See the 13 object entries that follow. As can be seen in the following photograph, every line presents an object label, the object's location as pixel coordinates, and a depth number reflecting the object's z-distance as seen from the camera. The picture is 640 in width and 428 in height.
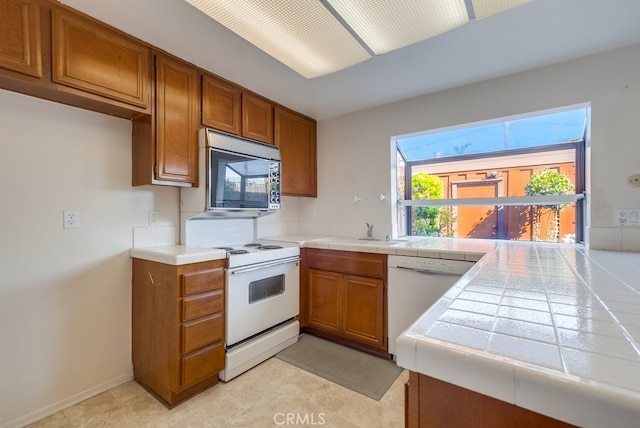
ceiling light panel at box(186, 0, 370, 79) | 1.31
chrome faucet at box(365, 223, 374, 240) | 2.81
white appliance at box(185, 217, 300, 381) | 1.94
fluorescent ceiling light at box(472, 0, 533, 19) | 1.25
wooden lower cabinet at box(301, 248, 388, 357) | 2.22
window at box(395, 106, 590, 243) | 2.21
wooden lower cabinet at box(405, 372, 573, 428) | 0.46
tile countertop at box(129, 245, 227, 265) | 1.67
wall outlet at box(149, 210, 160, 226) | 2.07
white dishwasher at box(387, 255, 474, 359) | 1.93
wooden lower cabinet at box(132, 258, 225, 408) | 1.67
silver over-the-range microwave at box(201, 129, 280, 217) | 2.04
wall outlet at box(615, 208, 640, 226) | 1.81
